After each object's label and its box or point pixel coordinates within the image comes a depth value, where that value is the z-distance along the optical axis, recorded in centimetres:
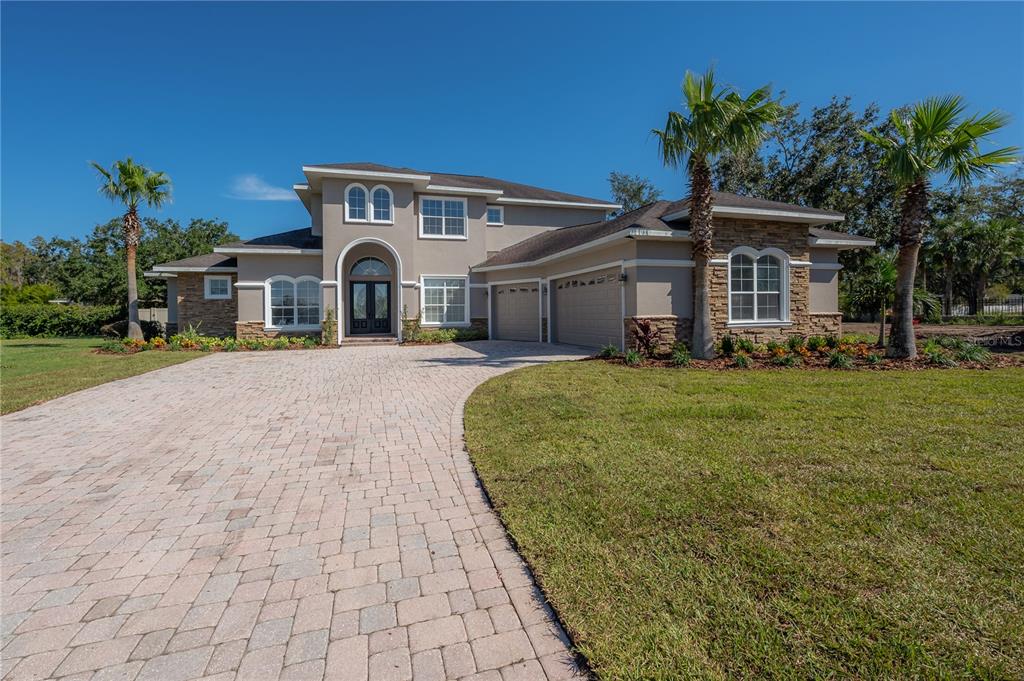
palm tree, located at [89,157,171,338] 1792
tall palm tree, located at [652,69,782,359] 1052
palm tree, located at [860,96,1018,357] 995
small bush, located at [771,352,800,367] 1038
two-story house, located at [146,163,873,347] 1327
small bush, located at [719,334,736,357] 1178
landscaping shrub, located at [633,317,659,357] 1216
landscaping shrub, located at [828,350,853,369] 987
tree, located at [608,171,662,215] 3759
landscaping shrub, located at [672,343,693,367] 1048
